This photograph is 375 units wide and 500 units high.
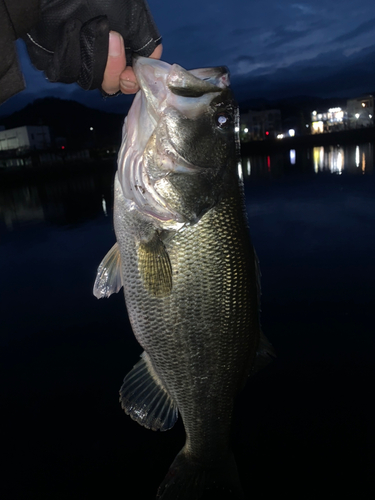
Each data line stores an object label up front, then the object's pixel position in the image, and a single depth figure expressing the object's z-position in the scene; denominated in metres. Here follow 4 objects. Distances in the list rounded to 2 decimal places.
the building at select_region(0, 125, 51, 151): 53.47
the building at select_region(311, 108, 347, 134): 76.06
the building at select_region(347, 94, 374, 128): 73.81
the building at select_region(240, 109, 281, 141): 72.62
